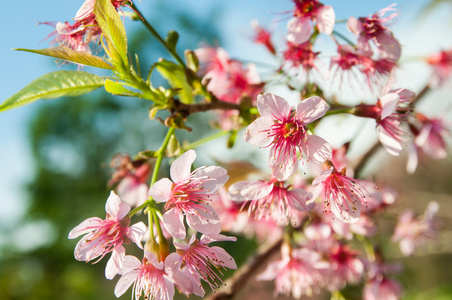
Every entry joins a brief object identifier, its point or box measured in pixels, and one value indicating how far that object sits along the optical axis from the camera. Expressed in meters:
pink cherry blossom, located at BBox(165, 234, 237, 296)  0.22
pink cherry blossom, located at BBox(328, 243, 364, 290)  0.32
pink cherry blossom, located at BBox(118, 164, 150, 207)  0.31
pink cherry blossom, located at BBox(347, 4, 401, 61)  0.25
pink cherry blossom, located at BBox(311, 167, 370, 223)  0.24
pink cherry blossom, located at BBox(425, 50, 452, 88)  0.43
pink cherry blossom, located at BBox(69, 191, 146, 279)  0.22
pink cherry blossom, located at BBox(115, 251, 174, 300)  0.22
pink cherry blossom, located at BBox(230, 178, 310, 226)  0.23
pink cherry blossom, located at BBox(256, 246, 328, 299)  0.30
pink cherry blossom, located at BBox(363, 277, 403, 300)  0.33
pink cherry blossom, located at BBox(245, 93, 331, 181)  0.22
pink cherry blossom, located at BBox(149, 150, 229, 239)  0.22
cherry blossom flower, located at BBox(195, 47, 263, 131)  0.32
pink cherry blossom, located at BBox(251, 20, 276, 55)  0.35
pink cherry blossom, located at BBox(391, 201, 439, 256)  0.39
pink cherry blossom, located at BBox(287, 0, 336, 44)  0.25
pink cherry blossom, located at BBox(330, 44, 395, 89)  0.26
